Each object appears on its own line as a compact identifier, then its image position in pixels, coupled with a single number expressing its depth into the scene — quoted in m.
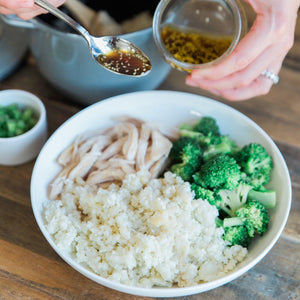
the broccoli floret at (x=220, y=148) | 0.58
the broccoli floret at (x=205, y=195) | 0.54
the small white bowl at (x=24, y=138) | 0.58
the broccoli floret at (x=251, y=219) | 0.53
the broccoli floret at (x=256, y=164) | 0.56
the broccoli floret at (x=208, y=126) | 0.60
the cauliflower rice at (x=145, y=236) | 0.50
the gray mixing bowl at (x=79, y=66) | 0.58
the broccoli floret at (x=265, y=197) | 0.55
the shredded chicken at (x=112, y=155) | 0.57
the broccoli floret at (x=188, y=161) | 0.56
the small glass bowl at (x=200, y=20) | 0.58
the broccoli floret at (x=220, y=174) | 0.54
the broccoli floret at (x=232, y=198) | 0.55
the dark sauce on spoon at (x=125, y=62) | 0.57
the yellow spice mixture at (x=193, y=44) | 0.59
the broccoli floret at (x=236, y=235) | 0.53
